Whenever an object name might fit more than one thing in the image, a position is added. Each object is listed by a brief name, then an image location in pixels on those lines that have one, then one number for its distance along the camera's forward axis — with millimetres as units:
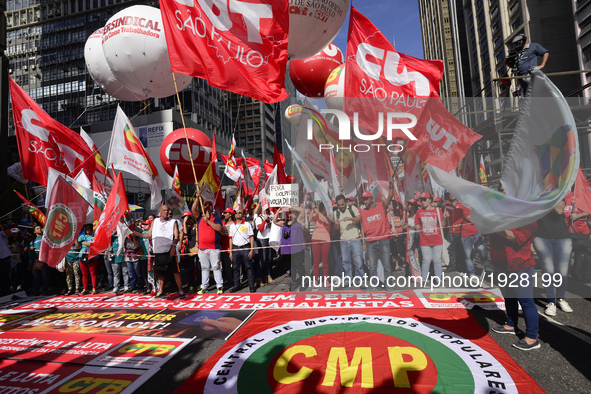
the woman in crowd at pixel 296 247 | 7582
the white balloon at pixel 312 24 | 5891
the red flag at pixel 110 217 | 6527
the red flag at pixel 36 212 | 8219
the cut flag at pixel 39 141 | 6977
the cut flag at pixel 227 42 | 4656
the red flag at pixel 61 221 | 5833
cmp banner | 3242
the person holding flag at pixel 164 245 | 7176
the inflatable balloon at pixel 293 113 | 11352
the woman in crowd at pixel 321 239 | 7219
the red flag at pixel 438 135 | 6914
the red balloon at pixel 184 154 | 10781
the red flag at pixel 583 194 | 6139
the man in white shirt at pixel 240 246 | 7637
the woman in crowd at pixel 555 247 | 5113
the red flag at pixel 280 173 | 9664
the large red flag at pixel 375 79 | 6809
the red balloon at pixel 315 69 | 9086
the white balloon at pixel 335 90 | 7953
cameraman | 6449
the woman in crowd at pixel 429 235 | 6812
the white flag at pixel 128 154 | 7258
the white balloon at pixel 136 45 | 7230
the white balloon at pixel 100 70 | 8156
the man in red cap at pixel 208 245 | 7552
